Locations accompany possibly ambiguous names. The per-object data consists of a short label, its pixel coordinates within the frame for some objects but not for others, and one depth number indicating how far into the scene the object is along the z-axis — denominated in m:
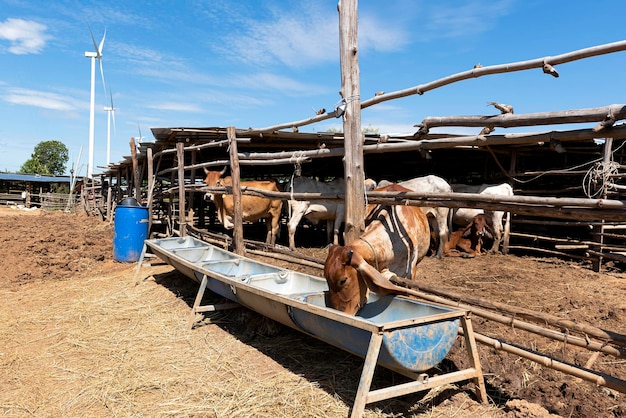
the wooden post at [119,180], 18.80
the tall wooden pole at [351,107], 4.17
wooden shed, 5.99
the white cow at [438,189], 9.31
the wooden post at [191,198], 9.34
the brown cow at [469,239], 9.85
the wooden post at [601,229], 8.17
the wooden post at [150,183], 9.45
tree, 61.28
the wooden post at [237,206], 6.32
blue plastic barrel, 8.47
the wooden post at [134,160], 10.98
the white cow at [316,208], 10.27
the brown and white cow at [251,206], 9.93
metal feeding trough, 2.72
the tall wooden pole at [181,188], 8.11
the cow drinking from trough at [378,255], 3.44
